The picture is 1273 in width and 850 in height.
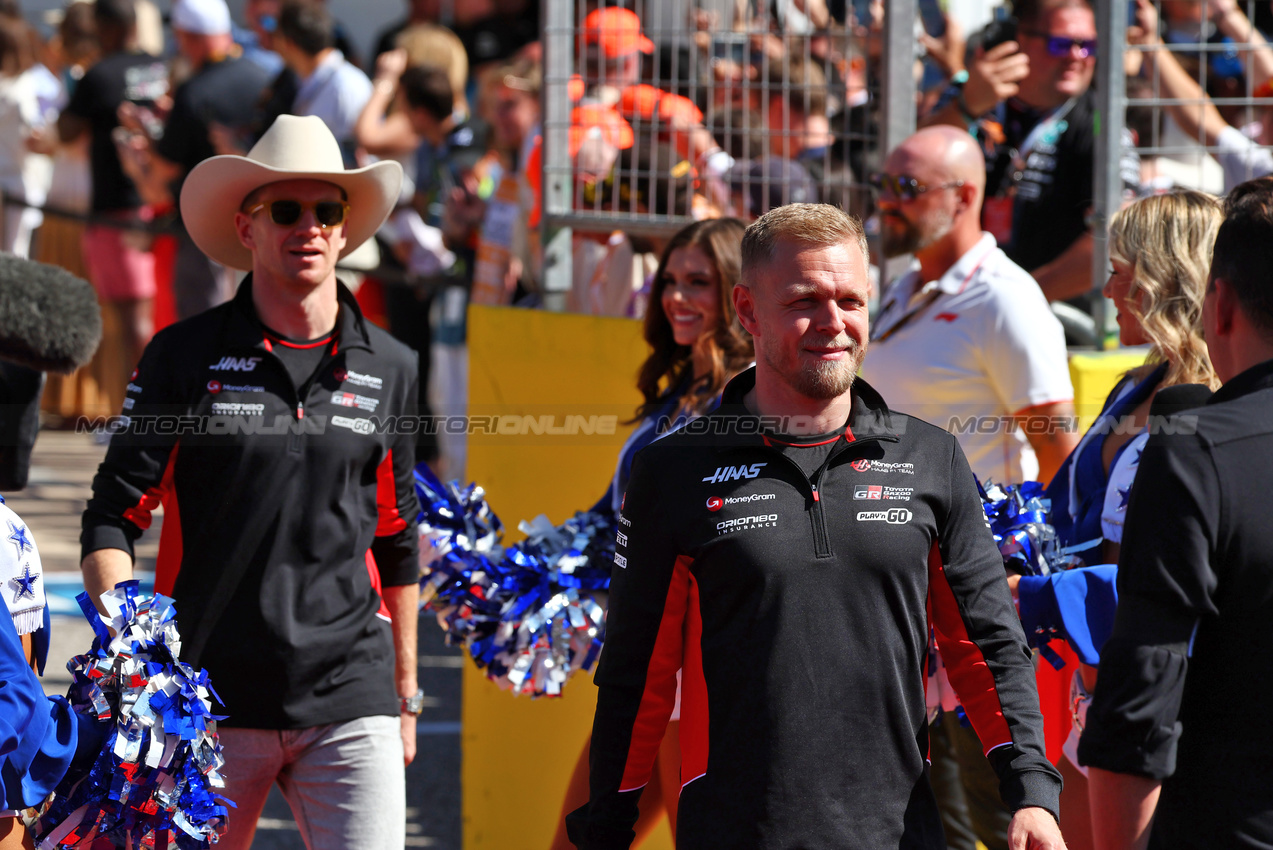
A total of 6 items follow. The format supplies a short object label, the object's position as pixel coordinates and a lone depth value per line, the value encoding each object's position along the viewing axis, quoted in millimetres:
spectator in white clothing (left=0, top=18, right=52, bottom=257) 24297
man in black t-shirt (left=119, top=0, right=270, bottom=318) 19266
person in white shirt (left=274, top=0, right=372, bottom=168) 18344
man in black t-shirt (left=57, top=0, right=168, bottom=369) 21922
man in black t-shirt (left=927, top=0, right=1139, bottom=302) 10945
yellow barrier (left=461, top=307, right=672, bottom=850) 10125
